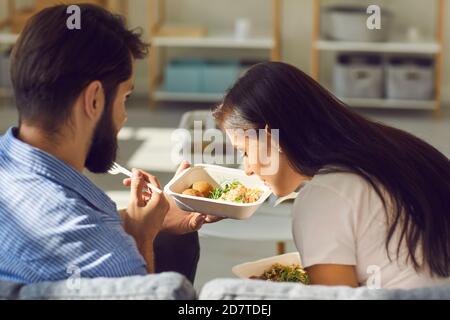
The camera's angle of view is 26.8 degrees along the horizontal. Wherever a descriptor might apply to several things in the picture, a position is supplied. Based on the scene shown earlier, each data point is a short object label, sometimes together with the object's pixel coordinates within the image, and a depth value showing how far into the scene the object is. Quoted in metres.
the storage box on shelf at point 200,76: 5.13
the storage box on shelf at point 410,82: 5.02
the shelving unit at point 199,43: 5.10
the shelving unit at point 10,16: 5.17
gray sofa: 1.35
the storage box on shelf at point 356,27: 4.97
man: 1.52
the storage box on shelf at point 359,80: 5.04
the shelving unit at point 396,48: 4.98
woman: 1.65
